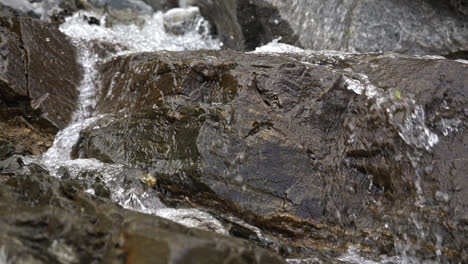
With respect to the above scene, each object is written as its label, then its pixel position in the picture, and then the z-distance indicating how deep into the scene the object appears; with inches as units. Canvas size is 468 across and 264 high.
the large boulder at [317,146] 144.6
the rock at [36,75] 193.9
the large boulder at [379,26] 238.8
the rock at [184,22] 336.5
